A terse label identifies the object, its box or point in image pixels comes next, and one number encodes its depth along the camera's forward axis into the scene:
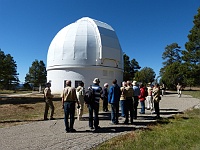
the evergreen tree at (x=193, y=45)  29.20
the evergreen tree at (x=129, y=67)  43.27
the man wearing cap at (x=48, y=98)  7.33
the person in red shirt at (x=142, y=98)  8.74
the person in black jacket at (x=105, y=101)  9.37
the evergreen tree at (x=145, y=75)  41.24
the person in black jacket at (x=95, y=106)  5.54
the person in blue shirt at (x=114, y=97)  6.08
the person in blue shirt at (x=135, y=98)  7.29
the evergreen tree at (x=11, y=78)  33.74
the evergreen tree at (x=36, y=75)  46.72
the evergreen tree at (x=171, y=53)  49.67
